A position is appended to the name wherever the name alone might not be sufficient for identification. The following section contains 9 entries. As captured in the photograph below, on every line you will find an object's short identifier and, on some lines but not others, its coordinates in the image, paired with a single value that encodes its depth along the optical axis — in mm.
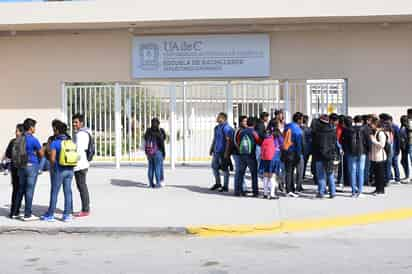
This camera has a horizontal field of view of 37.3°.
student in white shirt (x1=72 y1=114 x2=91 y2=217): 10016
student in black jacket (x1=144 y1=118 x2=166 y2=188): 13008
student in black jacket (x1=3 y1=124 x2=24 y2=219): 9883
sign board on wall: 16188
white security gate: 16281
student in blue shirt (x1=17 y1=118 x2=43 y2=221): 9750
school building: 15617
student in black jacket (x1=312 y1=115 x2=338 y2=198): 11383
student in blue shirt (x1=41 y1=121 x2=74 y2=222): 9531
